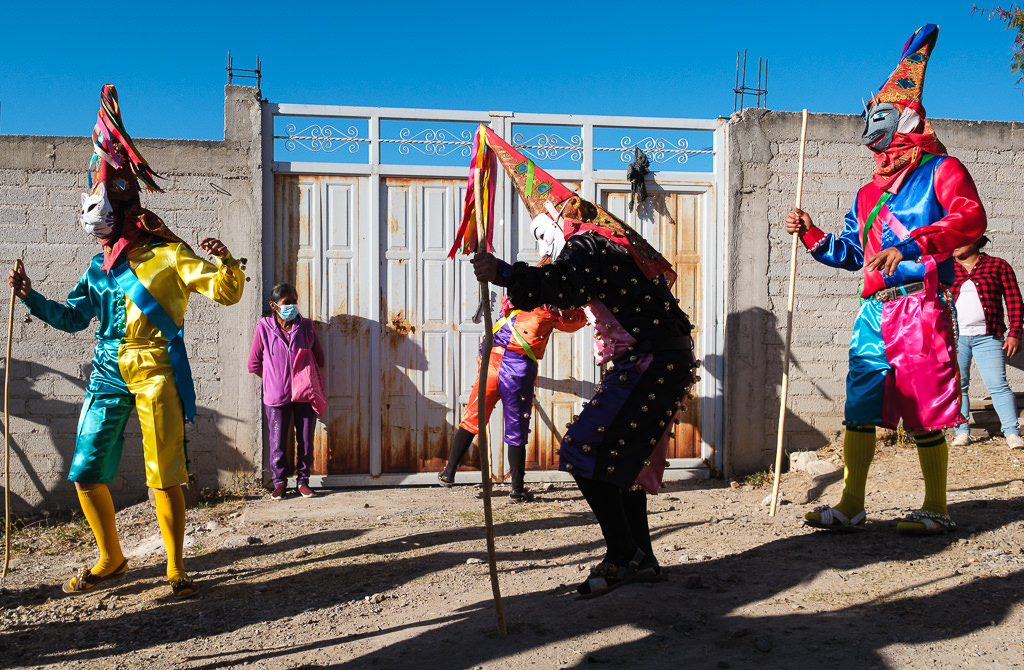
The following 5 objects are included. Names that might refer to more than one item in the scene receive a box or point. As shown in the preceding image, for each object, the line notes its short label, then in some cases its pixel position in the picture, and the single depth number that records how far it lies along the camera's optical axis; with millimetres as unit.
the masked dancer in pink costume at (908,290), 3830
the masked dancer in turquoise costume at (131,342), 3832
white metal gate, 6477
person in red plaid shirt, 6137
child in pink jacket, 6047
